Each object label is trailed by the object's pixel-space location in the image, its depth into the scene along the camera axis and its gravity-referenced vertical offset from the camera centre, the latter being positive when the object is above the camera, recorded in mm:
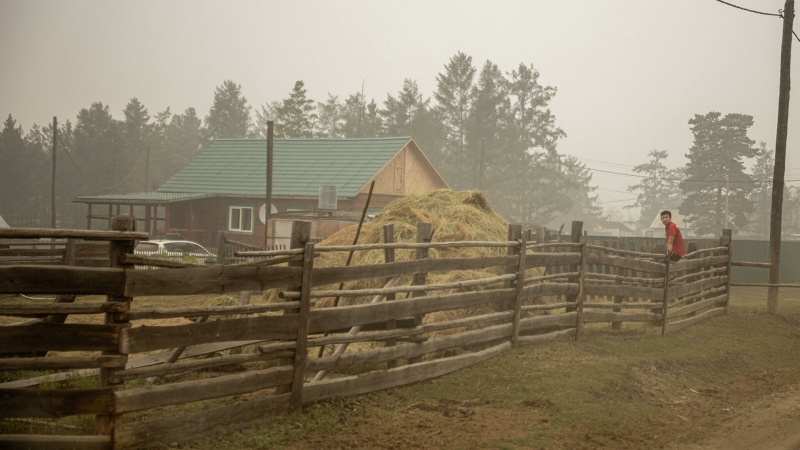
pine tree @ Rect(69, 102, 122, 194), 77688 +3491
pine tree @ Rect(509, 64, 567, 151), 77875 +10356
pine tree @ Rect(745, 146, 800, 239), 87844 +3016
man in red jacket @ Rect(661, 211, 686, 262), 13836 -368
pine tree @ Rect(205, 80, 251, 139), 109250 +12265
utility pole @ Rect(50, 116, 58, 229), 41506 -190
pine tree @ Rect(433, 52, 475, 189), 72125 +9937
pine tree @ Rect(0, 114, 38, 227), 71125 +1047
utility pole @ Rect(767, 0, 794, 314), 17719 +1814
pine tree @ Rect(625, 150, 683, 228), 141000 +4787
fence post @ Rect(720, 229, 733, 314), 16750 -469
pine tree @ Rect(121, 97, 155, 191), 80981 +6410
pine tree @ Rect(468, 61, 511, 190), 71188 +8487
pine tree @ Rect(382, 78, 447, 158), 73938 +8589
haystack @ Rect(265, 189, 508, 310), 12398 -320
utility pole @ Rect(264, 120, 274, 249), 30789 +1393
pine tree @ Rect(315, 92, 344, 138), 113312 +13235
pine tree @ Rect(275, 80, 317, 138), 73562 +8513
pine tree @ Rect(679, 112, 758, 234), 63969 +4191
